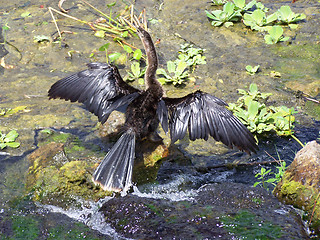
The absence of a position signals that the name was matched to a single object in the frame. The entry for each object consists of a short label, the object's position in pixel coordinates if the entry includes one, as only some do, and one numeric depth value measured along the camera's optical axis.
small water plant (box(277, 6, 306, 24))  14.45
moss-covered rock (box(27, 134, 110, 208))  8.10
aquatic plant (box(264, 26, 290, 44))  13.77
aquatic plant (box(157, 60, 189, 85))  12.59
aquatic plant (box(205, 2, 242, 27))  14.76
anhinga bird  8.64
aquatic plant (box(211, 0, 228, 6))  15.80
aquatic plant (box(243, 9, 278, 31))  14.38
